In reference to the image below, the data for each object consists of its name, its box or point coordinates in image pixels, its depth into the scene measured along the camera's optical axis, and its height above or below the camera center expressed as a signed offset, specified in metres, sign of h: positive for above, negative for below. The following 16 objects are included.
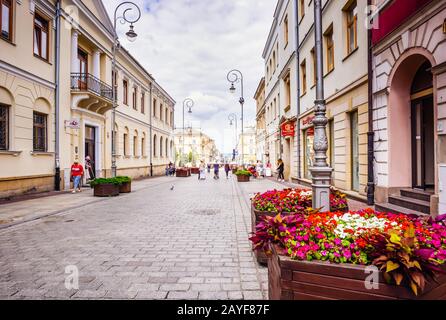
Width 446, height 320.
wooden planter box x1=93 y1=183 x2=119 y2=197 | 13.45 -1.21
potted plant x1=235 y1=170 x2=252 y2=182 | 23.06 -1.12
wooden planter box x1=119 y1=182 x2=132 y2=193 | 15.23 -1.27
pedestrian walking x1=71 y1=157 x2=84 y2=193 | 14.99 -0.51
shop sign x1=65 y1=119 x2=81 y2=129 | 15.88 +1.99
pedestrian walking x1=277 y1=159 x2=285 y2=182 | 21.73 -0.58
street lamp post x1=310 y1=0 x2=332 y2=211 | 4.82 +0.30
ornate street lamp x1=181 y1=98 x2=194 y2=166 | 36.25 +6.55
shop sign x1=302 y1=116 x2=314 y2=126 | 16.33 +2.18
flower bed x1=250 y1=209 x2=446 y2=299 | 2.24 -0.72
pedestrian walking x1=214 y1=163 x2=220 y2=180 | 27.61 -0.70
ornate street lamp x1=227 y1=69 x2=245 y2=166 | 25.47 +6.76
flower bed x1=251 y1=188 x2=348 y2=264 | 5.13 -0.74
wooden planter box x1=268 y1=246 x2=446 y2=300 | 2.28 -0.95
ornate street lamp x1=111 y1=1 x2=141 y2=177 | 15.72 +6.97
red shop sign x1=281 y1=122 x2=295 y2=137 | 19.81 +1.99
